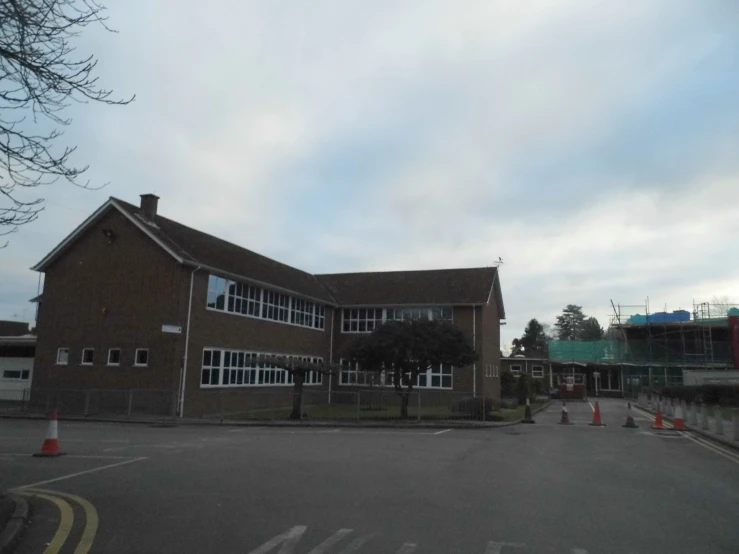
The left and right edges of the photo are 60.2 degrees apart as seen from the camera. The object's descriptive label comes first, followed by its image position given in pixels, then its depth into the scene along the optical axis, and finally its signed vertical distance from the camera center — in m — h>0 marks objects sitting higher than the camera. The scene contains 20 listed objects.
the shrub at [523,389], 42.84 -0.03
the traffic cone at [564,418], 25.05 -1.12
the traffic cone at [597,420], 24.21 -1.14
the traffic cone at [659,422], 22.23 -1.07
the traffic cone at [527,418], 26.49 -1.21
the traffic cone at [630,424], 22.81 -1.18
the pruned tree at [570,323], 117.94 +12.44
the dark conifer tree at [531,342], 105.75 +7.97
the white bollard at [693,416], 23.09 -0.87
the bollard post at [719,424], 19.27 -0.95
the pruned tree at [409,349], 26.47 +1.55
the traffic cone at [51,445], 13.14 -1.36
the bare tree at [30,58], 7.30 +3.80
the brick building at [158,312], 27.00 +3.13
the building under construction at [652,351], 51.91 +3.50
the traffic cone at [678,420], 22.08 -0.97
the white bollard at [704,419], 21.46 -0.89
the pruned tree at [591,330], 109.06 +10.54
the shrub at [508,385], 46.91 +0.22
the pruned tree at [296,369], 25.09 +0.59
